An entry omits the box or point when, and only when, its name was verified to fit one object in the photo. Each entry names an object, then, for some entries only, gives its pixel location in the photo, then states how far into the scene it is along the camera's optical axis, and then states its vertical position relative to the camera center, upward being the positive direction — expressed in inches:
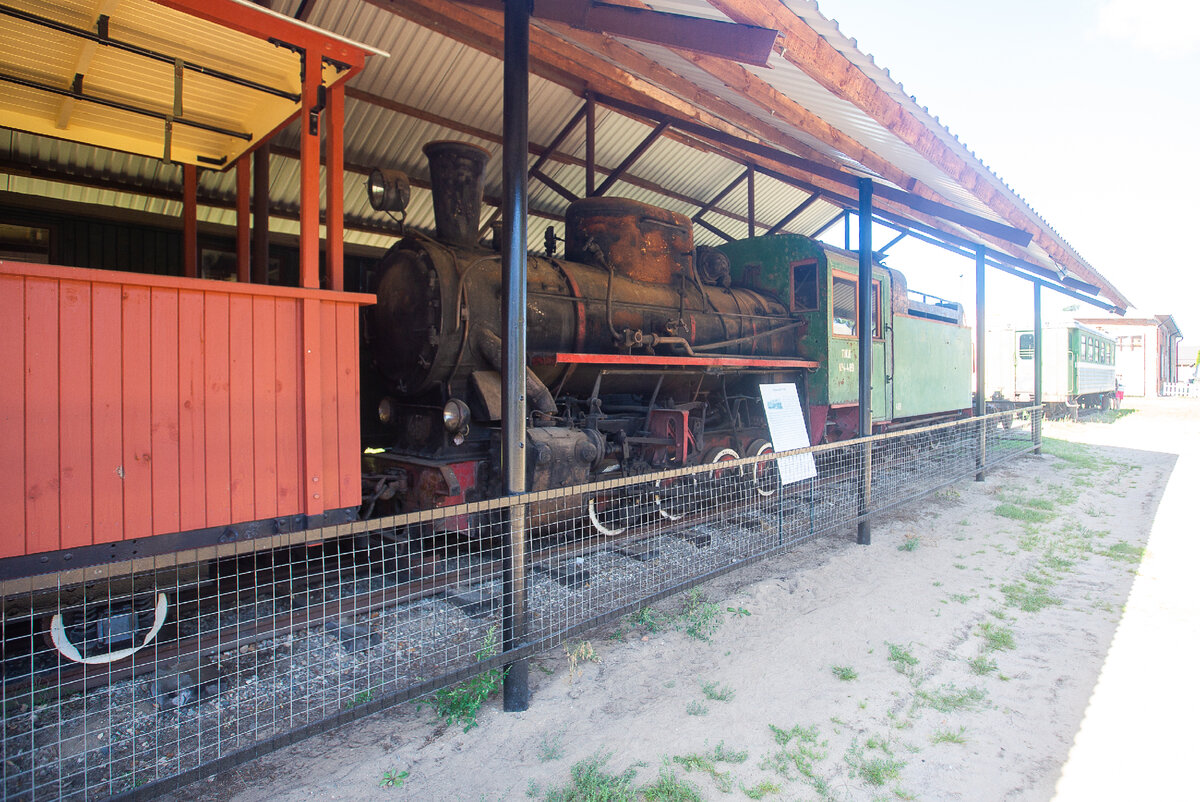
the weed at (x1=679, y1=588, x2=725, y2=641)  147.3 -55.5
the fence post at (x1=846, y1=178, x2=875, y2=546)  233.1 +34.8
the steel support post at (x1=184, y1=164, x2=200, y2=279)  200.2 +60.5
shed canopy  169.3 +116.0
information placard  197.2 -10.4
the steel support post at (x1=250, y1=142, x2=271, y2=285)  229.8 +71.3
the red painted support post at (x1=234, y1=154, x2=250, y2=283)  186.9 +57.7
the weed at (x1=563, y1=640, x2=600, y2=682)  129.8 -56.0
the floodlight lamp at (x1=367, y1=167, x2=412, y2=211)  179.2 +62.0
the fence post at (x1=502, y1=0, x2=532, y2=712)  114.5 +14.7
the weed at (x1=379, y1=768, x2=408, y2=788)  92.6 -58.0
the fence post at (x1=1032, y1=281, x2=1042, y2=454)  434.9 +31.9
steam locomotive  177.6 +19.0
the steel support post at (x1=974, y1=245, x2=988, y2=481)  348.5 +28.2
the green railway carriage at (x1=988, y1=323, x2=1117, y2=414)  730.2 +36.0
